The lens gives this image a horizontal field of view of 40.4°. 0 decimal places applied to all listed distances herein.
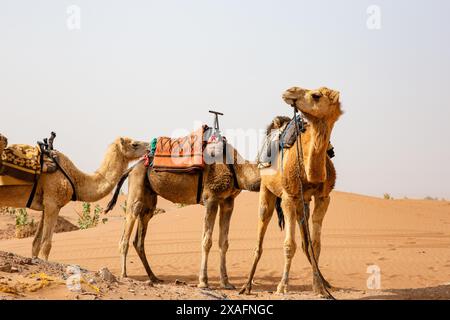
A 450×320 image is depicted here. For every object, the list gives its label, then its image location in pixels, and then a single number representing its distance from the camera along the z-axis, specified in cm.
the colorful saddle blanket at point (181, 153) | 1079
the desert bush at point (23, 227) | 2166
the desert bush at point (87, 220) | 2425
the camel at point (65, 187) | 1116
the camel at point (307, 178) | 757
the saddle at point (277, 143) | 861
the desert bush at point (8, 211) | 2744
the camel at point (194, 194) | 1036
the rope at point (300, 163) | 809
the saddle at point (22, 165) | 1095
